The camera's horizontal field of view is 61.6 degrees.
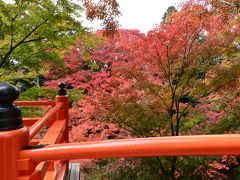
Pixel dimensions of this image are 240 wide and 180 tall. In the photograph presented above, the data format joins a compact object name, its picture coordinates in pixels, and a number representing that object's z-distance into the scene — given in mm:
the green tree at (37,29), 3295
